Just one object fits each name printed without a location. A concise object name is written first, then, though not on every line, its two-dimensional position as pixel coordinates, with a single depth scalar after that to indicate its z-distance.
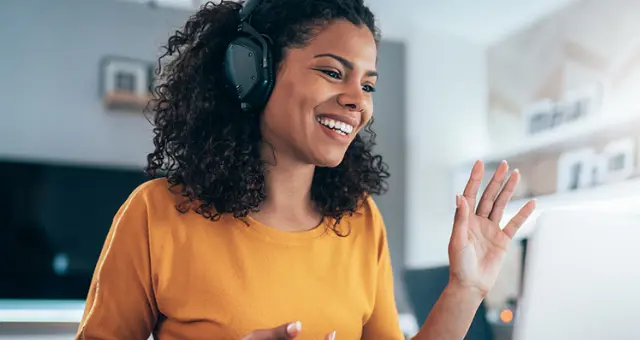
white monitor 0.75
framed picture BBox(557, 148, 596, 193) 3.05
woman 0.86
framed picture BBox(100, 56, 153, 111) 3.41
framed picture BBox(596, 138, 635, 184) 2.86
